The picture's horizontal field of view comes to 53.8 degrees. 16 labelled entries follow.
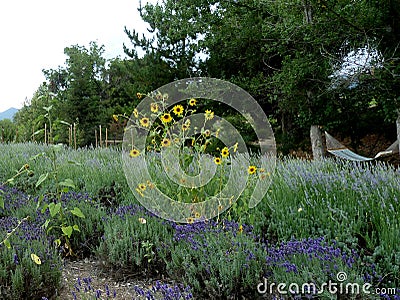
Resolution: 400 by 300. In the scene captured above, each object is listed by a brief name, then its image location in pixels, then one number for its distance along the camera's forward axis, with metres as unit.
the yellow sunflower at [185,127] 3.08
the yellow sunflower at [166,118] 2.97
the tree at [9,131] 13.26
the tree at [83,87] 16.48
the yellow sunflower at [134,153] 2.93
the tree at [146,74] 9.96
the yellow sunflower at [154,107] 3.11
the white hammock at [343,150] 6.88
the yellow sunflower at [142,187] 2.85
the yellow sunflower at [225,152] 2.80
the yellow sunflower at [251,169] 2.67
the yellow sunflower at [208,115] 3.15
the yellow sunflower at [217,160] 2.72
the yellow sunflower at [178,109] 3.13
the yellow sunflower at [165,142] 3.02
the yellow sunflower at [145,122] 2.96
